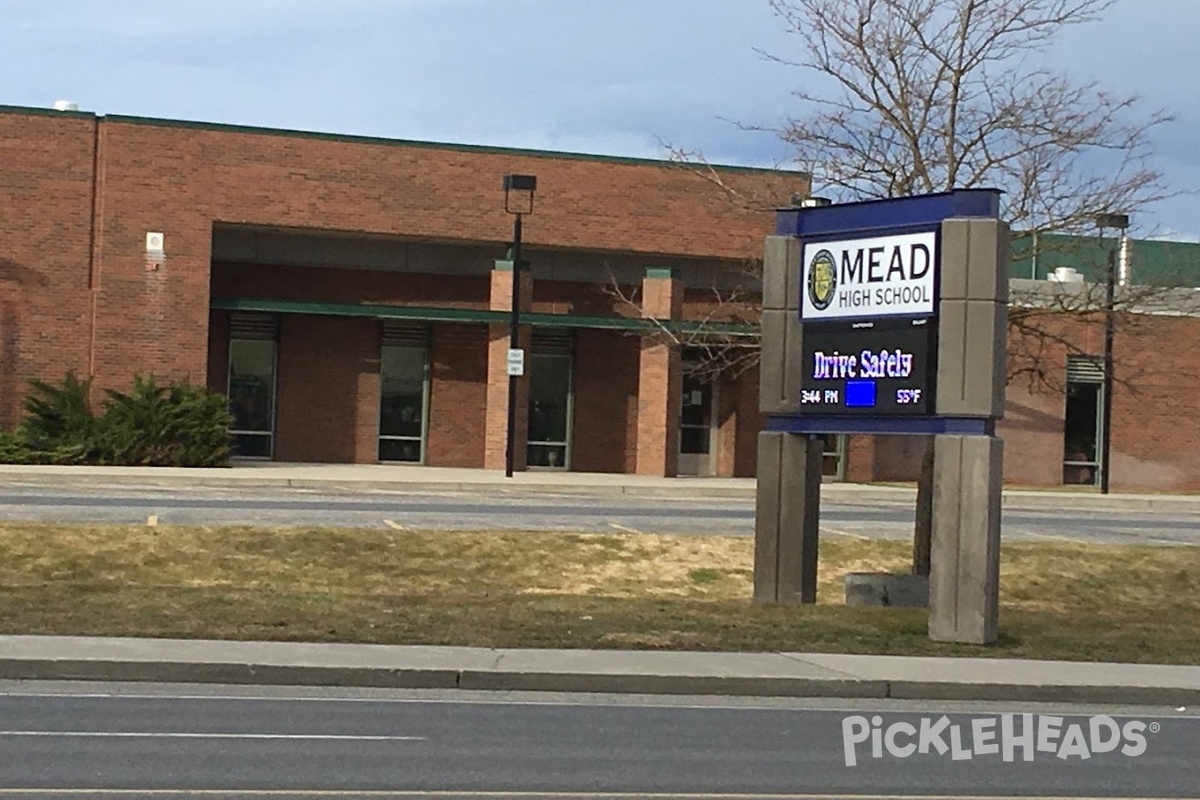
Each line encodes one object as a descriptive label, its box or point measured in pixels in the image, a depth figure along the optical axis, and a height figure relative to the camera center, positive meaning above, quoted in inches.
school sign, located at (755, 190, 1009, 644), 629.9 +30.7
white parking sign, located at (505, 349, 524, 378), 1423.5 +57.4
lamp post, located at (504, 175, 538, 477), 1427.2 +83.1
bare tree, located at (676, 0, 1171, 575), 845.8 +147.6
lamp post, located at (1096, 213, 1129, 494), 888.3 +77.7
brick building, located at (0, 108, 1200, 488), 1457.9 +111.9
